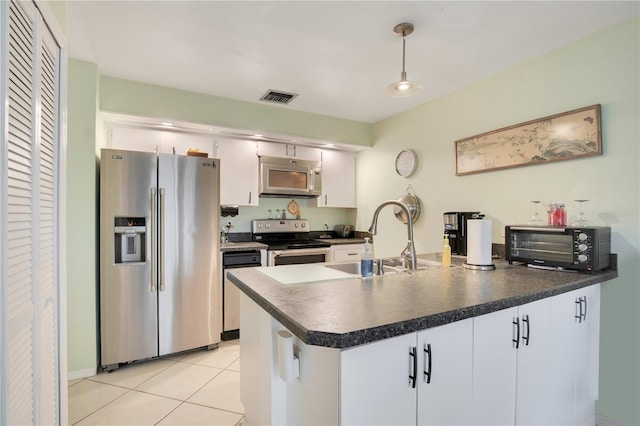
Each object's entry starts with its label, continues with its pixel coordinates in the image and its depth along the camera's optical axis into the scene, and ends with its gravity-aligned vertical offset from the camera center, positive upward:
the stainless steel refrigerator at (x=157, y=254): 2.45 -0.34
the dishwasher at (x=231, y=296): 3.00 -0.81
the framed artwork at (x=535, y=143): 1.94 +0.52
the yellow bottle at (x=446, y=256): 2.05 -0.28
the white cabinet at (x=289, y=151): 3.54 +0.75
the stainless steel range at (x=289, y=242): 3.29 -0.34
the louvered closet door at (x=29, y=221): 0.99 -0.03
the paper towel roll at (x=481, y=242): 1.90 -0.18
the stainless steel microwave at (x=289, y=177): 3.47 +0.43
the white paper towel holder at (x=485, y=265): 1.89 -0.31
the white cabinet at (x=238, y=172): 3.29 +0.45
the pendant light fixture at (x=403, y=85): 1.85 +0.77
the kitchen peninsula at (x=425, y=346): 0.96 -0.51
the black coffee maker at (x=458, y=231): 2.58 -0.14
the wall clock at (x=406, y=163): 3.28 +0.56
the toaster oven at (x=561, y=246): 1.70 -0.19
